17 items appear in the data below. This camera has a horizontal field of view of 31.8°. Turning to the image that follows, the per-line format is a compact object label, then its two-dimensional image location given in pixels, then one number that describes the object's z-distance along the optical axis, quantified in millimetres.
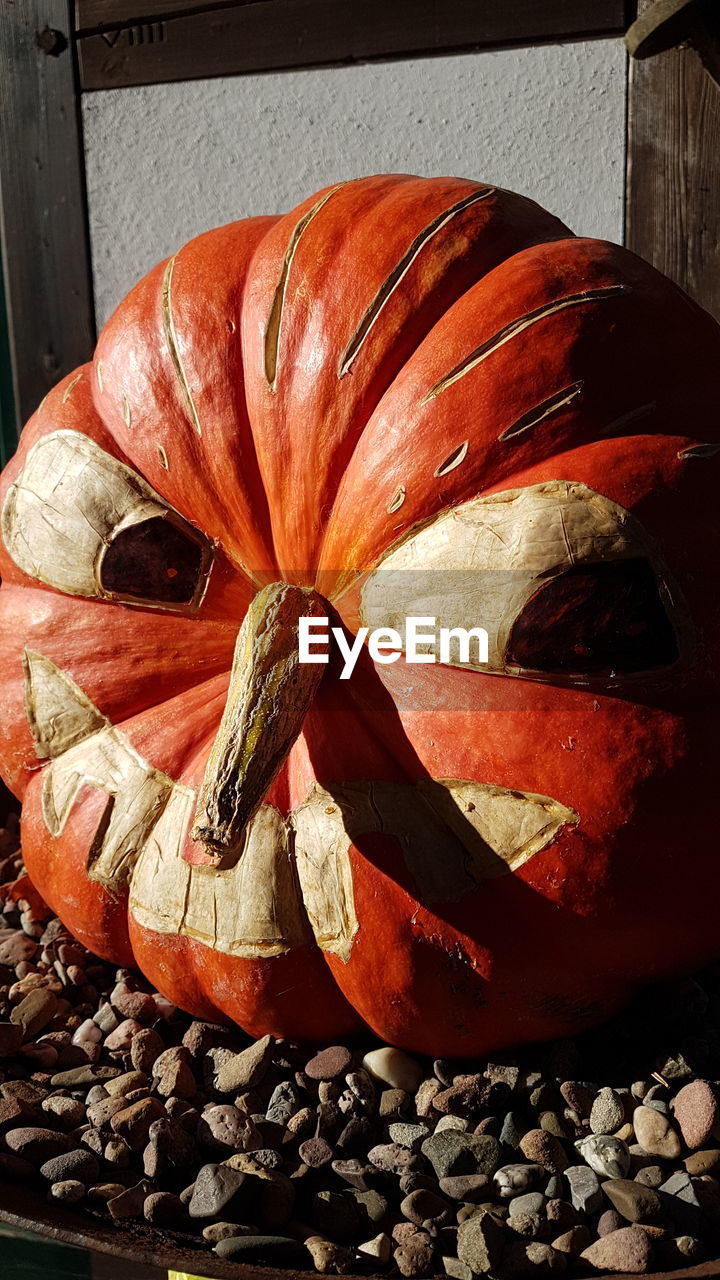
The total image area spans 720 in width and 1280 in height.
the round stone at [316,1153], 500
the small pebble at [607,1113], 509
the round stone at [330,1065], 548
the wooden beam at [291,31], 813
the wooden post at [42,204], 949
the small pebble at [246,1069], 546
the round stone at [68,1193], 488
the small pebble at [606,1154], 484
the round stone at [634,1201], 462
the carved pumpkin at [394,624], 510
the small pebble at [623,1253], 442
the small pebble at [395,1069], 545
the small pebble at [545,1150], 491
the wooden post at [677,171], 788
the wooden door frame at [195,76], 798
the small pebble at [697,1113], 494
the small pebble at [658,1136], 493
